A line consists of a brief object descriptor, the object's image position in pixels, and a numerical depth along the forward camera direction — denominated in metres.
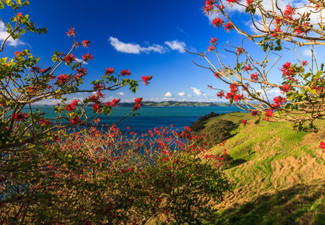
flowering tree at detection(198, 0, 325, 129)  3.01
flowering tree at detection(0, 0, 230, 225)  3.74
